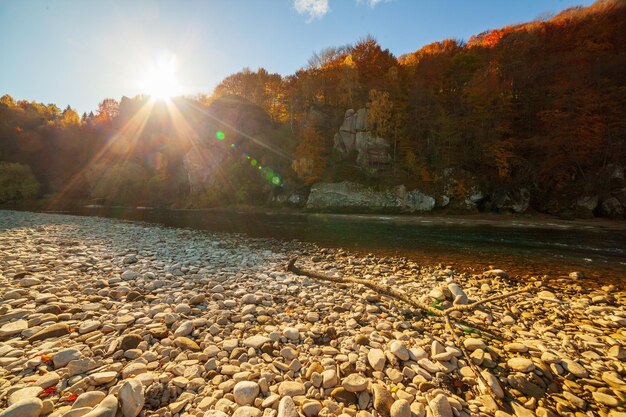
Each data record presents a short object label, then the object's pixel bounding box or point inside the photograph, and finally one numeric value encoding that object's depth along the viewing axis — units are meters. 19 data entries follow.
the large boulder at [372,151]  38.03
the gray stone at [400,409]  2.56
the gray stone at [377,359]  3.42
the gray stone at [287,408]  2.50
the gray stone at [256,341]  3.89
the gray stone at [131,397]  2.42
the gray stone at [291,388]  2.91
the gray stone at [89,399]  2.44
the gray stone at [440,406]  2.59
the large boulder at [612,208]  25.17
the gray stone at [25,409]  2.17
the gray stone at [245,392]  2.75
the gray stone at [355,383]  2.97
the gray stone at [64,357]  3.11
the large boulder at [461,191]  32.12
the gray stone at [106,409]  2.27
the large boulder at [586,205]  26.33
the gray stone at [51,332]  3.69
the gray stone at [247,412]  2.49
